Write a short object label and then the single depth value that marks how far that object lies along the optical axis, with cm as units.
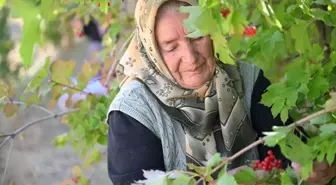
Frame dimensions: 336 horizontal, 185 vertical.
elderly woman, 253
